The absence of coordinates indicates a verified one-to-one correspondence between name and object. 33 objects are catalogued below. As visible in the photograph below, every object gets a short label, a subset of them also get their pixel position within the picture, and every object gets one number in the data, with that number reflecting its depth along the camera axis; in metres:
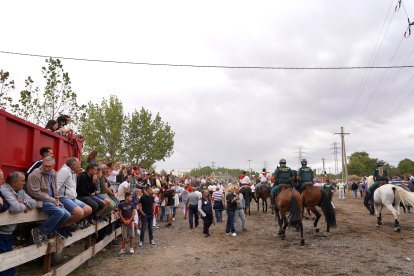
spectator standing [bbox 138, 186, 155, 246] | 11.45
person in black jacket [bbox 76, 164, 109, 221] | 7.60
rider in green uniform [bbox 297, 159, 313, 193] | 12.61
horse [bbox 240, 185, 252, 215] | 19.45
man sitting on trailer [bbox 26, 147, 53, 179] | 5.86
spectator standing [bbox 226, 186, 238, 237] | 13.37
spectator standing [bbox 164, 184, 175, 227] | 16.33
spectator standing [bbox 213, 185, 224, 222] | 15.81
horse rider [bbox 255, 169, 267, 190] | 21.24
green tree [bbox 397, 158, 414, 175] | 77.56
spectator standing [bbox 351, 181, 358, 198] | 35.19
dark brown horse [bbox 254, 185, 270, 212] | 19.84
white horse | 12.48
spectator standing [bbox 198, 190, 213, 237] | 13.35
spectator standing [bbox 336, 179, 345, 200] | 32.56
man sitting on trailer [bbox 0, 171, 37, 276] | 4.71
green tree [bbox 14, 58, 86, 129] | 19.80
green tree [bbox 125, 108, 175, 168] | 37.41
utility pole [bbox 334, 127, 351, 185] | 51.19
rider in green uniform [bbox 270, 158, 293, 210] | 12.54
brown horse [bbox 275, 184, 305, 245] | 10.83
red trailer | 5.42
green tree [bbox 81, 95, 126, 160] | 35.22
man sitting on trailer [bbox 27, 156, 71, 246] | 5.46
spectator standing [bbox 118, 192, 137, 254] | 10.31
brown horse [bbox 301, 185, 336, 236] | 11.72
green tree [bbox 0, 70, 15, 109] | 16.97
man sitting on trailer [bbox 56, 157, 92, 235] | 6.25
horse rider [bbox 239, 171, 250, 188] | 20.14
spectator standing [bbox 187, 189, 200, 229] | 15.83
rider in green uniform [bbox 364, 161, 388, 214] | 14.48
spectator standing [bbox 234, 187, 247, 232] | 13.90
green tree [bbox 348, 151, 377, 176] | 89.41
